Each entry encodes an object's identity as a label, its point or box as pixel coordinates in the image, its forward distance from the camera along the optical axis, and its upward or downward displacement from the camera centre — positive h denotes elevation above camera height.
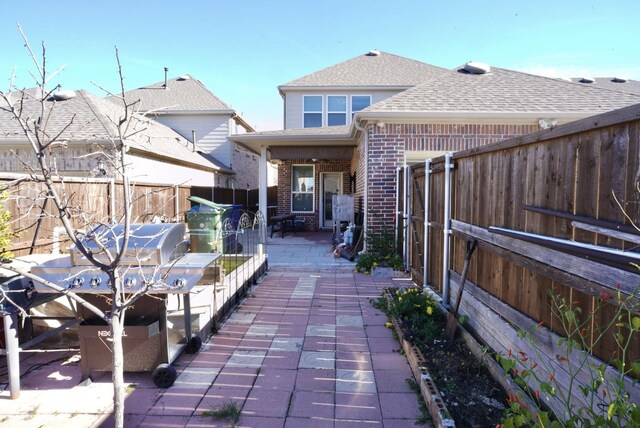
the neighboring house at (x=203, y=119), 18.53 +3.52
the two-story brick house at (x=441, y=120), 8.00 +1.58
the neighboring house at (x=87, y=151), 10.45 +1.24
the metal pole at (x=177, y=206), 9.87 -0.28
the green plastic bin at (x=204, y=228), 8.30 -0.69
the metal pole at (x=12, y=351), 3.18 -1.24
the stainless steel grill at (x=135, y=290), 3.24 -0.87
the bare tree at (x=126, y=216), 1.76 -0.10
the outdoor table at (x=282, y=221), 13.02 -0.87
